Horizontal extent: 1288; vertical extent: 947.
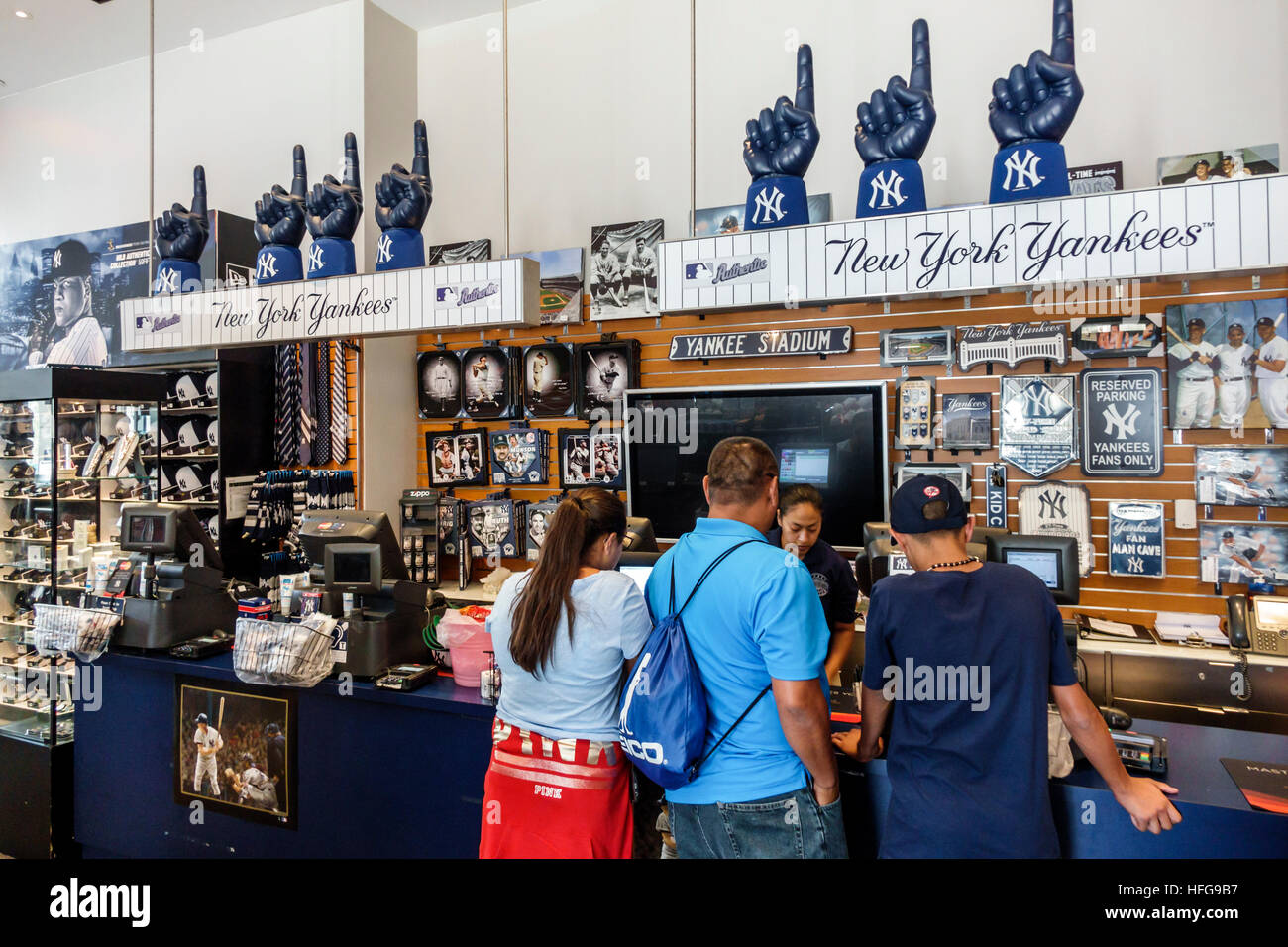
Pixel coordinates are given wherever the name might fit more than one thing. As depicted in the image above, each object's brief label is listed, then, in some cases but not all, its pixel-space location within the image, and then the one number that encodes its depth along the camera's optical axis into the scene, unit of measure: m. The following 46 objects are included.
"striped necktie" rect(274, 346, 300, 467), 5.22
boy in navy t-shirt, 1.71
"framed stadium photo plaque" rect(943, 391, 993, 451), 4.24
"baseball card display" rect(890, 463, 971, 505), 4.25
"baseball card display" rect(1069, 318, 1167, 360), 3.93
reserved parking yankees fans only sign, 3.94
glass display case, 3.79
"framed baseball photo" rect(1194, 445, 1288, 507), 3.75
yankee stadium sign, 4.50
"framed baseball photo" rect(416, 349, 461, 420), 5.52
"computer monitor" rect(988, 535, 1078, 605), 2.56
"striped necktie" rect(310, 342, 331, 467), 5.17
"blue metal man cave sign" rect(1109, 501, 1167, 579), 3.95
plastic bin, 2.82
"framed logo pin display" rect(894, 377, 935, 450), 4.32
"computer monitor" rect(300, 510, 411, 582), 3.12
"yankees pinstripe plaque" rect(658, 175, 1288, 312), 2.02
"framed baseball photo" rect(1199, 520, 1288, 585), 3.76
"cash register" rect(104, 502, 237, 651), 3.37
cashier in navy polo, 2.96
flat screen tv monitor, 4.37
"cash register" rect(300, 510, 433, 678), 2.96
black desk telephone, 3.44
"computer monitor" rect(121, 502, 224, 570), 3.55
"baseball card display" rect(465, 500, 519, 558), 5.26
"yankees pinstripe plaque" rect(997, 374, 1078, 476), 4.10
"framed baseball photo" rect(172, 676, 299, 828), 3.05
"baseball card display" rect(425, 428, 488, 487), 5.45
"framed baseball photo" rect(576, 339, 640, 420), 5.00
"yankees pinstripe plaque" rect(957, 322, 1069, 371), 4.07
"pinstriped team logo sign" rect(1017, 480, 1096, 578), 4.08
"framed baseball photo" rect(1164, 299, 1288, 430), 3.73
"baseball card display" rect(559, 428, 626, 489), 5.09
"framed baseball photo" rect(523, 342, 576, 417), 5.18
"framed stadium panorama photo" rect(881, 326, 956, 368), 4.29
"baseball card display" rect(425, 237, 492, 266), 5.49
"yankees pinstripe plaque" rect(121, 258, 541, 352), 2.94
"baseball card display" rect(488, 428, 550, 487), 5.27
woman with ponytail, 2.07
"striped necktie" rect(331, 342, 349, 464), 5.18
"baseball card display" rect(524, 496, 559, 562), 5.16
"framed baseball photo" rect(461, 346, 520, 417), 5.36
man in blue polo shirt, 1.79
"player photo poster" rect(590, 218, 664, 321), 4.97
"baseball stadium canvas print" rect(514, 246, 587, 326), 5.17
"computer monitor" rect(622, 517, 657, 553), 3.17
